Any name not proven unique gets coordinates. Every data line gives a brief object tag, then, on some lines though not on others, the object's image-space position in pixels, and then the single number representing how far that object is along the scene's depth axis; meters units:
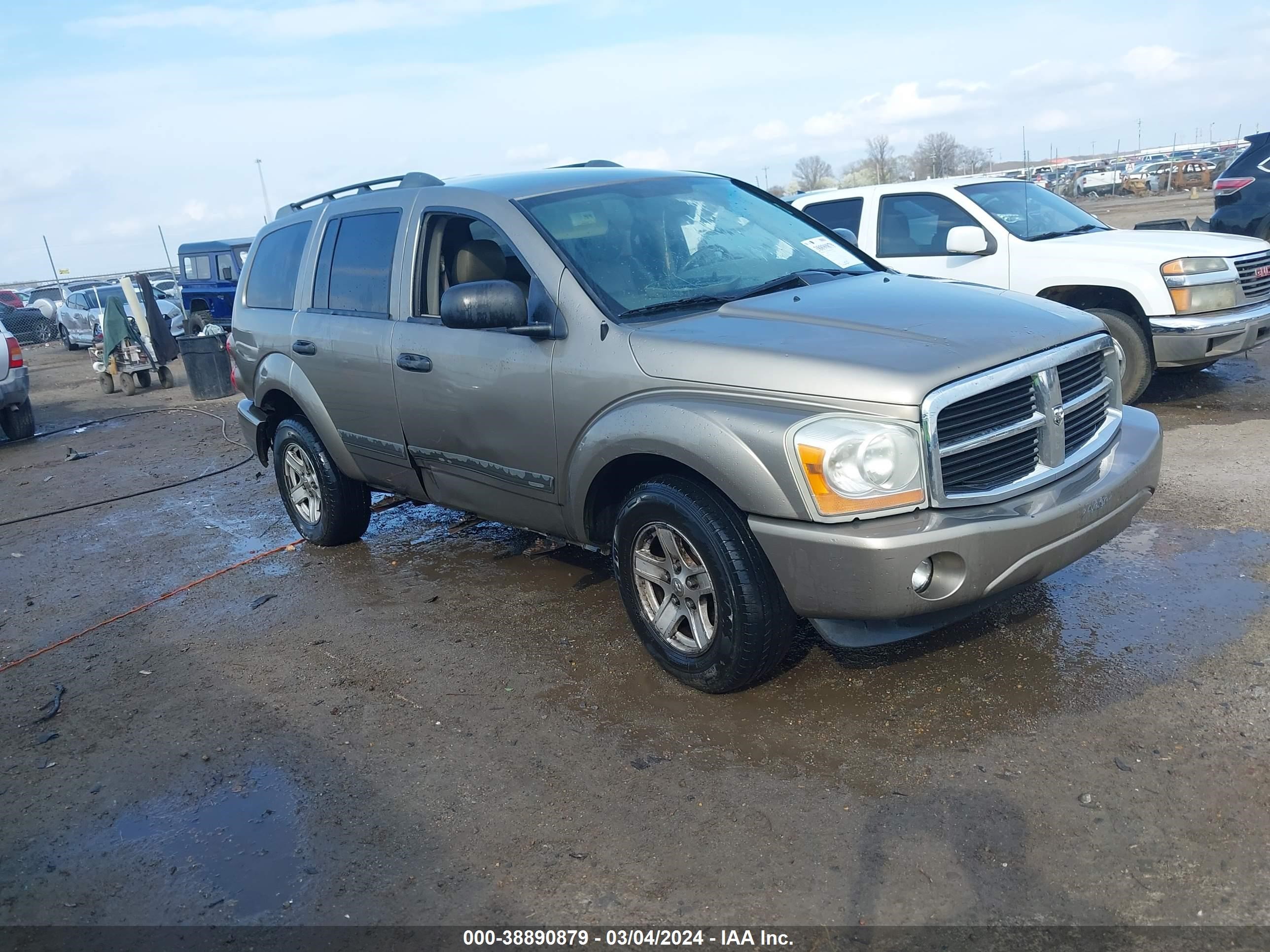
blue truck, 21.17
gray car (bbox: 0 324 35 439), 11.58
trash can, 14.14
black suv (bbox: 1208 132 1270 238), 10.92
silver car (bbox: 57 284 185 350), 25.56
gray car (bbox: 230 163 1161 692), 3.16
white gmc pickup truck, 7.00
